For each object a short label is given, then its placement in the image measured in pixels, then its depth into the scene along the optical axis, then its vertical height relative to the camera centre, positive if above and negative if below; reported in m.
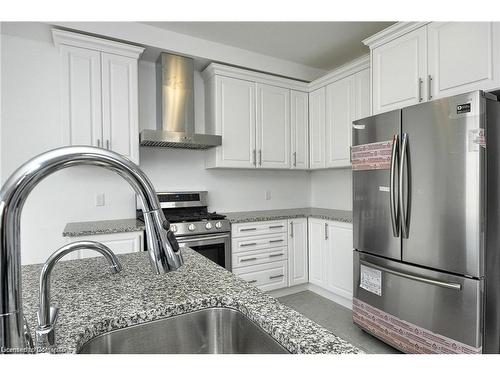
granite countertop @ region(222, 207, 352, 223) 2.87 -0.32
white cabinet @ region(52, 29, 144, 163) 2.40 +0.86
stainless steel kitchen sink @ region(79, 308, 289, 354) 0.70 -0.40
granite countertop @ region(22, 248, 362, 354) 0.61 -0.32
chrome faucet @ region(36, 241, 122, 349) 0.55 -0.25
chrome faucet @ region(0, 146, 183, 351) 0.38 -0.02
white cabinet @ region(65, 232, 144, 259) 2.23 -0.44
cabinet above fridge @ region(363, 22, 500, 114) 1.79 +0.90
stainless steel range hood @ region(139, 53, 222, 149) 2.82 +0.88
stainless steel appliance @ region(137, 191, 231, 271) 2.55 -0.38
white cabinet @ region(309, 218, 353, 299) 2.76 -0.74
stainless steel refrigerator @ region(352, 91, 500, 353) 1.60 -0.26
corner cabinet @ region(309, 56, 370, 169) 2.94 +0.85
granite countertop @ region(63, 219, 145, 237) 2.17 -0.33
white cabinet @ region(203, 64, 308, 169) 3.06 +0.79
